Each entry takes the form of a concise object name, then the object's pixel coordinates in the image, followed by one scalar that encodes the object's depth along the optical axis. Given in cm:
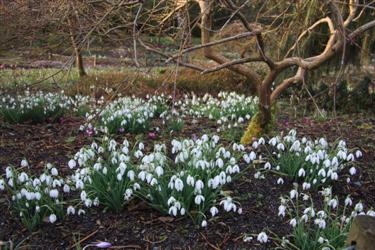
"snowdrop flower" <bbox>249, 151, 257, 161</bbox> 382
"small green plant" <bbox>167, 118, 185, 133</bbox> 575
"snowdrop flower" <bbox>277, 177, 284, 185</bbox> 369
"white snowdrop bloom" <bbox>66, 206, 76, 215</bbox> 312
